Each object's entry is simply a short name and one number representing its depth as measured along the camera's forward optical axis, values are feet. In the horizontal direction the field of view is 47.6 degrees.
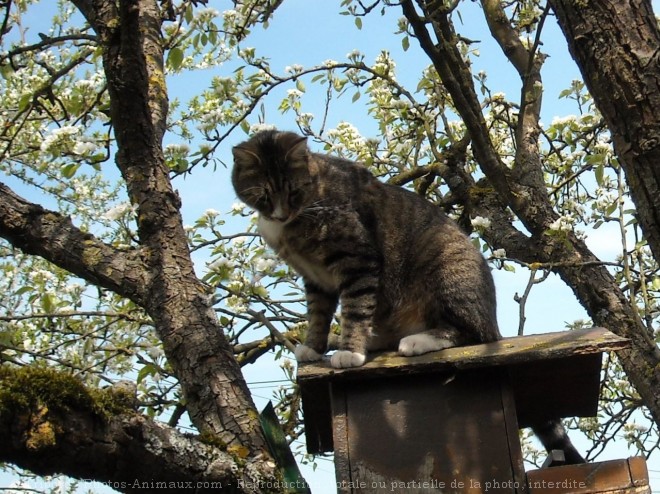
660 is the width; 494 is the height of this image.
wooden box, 8.19
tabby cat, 10.66
